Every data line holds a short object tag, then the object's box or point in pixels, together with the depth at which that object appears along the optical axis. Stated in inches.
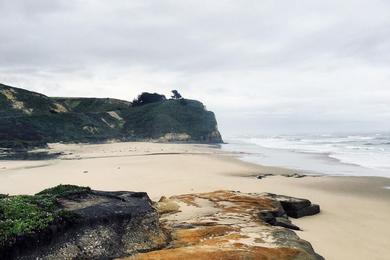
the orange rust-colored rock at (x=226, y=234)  221.6
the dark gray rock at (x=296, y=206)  404.8
